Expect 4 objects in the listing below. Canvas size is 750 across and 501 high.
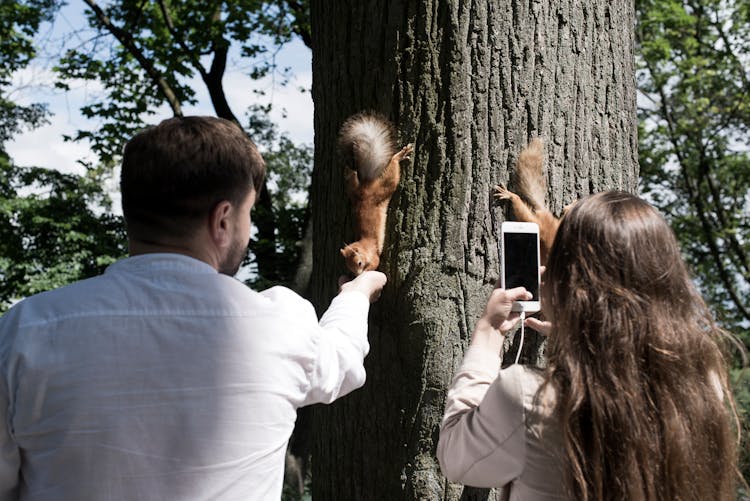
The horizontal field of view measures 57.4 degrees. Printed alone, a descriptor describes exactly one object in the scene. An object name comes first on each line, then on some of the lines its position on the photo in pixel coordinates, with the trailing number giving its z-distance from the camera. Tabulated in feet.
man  4.29
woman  4.64
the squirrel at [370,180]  7.47
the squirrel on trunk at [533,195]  7.24
